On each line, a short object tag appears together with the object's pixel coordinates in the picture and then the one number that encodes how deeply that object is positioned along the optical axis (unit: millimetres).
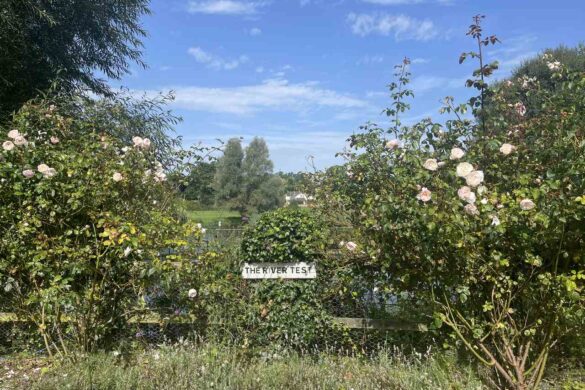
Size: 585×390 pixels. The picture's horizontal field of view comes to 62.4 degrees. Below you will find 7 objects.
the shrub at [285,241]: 3818
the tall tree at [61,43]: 6062
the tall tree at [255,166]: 38875
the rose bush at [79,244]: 3484
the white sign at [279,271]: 3814
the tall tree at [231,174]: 37941
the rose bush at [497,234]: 2783
